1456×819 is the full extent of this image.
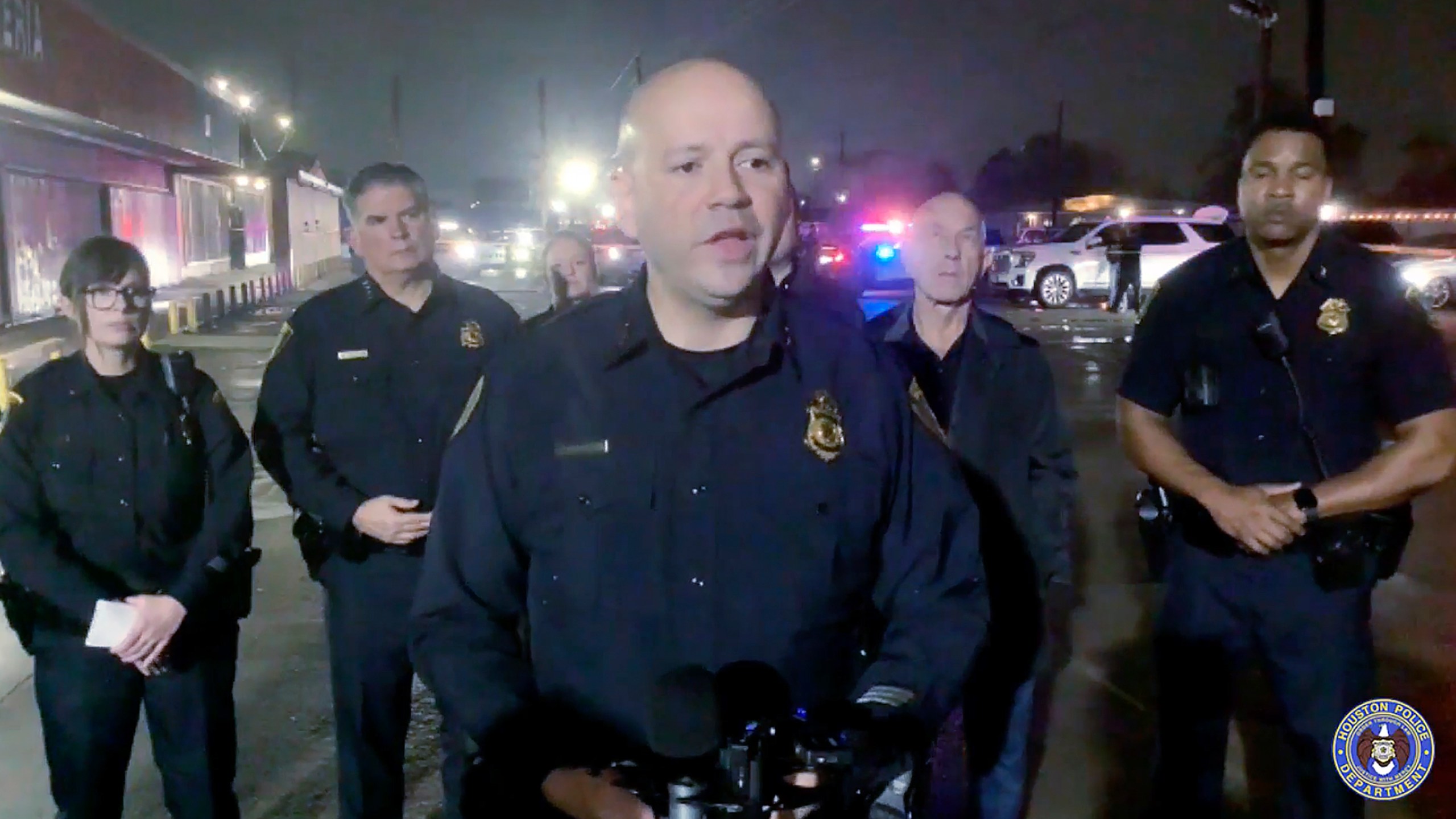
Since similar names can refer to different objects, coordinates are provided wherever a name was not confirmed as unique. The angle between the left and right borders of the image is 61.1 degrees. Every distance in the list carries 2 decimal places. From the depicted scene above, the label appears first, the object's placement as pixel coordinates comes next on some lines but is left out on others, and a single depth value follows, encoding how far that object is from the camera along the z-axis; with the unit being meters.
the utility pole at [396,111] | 57.19
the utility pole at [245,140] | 40.00
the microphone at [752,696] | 1.57
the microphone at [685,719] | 1.47
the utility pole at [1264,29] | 19.39
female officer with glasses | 3.15
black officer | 3.06
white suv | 25.69
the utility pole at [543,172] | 53.12
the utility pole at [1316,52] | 16.56
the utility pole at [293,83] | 51.69
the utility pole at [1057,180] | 51.72
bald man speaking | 1.79
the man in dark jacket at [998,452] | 3.46
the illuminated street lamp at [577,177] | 41.94
